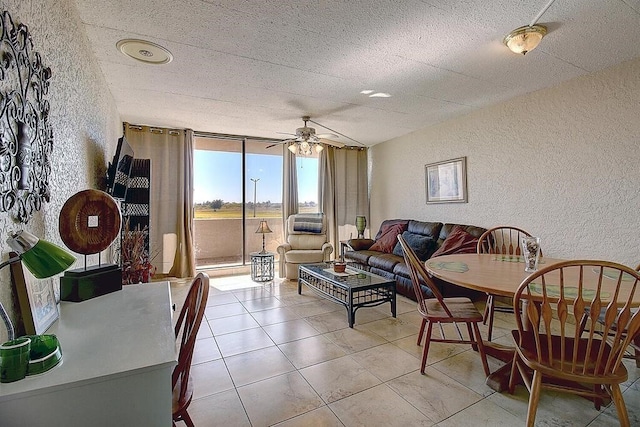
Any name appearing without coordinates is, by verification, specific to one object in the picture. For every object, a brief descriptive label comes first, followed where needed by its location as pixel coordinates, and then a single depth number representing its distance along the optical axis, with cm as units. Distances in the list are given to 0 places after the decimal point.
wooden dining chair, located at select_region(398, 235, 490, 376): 207
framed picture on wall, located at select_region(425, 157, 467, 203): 418
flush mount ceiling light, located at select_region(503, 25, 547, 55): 206
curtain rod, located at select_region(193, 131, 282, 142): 506
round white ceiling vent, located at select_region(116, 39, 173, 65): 226
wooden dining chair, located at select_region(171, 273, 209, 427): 121
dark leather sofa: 370
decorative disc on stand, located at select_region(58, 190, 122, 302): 152
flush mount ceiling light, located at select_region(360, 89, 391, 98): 325
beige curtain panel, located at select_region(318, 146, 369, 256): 590
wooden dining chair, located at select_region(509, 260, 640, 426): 134
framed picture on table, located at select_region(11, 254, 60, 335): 109
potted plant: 345
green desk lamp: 85
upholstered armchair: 479
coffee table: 308
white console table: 79
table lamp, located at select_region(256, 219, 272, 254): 485
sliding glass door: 528
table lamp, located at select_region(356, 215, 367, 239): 548
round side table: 474
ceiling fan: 387
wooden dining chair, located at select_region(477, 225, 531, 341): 262
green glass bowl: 85
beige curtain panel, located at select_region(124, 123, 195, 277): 469
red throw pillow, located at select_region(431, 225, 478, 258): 359
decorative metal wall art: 102
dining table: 170
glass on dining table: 195
